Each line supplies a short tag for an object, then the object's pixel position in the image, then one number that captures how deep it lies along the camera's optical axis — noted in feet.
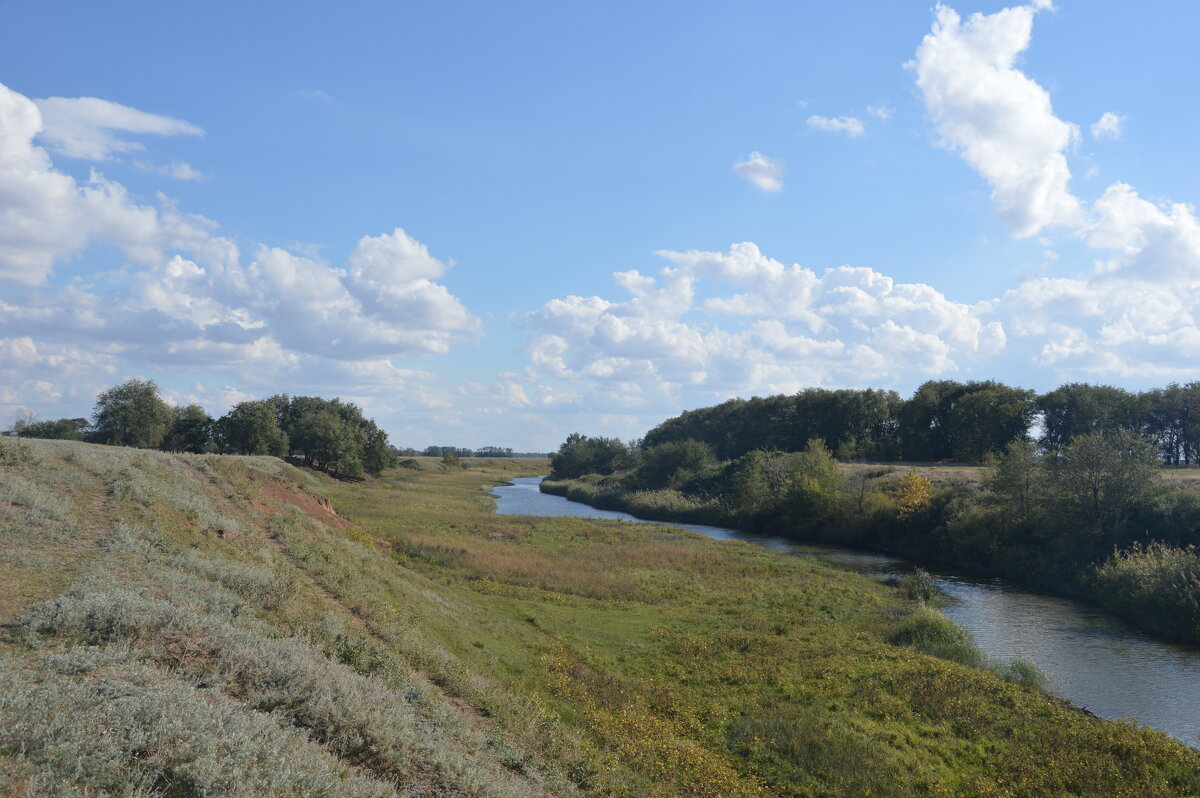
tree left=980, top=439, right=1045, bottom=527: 139.54
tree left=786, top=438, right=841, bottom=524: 201.16
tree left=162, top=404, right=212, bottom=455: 264.72
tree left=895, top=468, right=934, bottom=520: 168.14
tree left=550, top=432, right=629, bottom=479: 472.85
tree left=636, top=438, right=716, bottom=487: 319.47
